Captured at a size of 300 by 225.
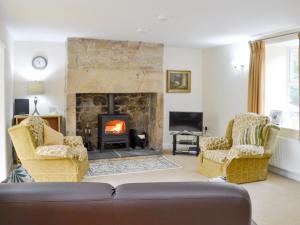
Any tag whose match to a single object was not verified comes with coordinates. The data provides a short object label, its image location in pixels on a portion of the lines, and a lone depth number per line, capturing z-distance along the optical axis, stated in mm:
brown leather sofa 1412
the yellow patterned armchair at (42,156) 4148
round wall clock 5953
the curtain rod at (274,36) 4690
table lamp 5680
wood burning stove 6309
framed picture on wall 6961
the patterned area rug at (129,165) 5117
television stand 6469
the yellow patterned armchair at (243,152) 4398
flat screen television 6484
